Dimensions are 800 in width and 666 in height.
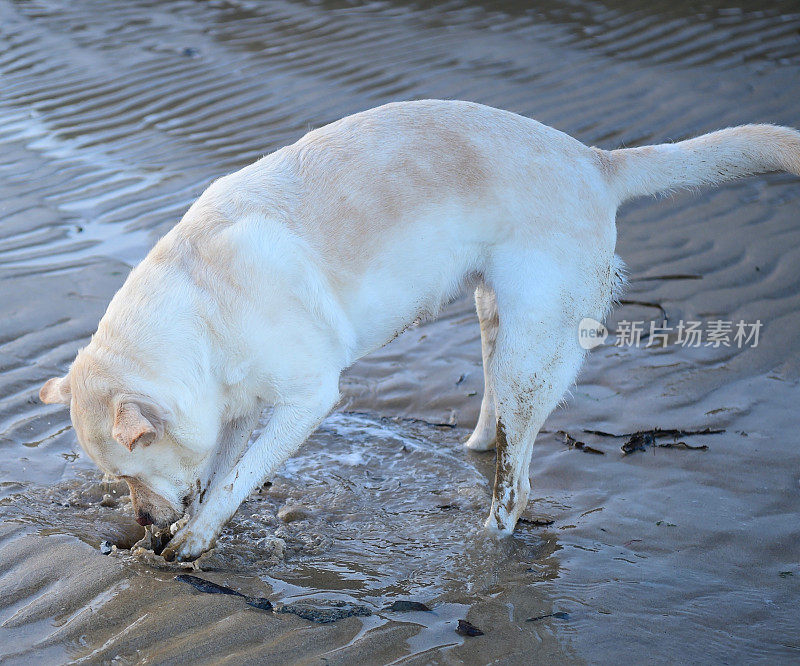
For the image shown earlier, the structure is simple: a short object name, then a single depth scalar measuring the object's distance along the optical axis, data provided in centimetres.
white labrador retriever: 335
